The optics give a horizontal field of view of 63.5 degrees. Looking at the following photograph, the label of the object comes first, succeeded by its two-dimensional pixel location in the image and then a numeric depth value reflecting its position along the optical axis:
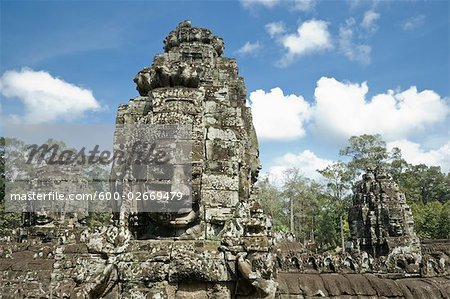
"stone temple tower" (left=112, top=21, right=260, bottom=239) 3.91
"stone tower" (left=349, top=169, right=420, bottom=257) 13.55
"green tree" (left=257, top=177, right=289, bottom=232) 38.94
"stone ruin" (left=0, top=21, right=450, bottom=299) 3.38
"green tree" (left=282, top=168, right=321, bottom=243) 38.33
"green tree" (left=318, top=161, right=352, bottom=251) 33.50
